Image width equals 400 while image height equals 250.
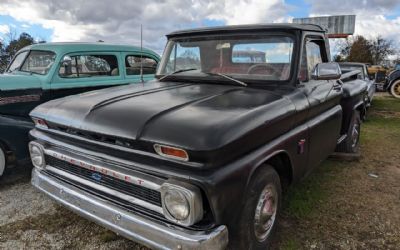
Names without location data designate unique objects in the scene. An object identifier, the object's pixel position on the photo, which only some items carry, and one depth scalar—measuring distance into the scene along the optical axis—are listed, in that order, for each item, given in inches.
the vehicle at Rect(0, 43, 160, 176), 175.8
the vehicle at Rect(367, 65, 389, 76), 973.2
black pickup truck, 83.8
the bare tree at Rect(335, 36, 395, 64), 1700.5
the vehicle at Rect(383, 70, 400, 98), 553.6
